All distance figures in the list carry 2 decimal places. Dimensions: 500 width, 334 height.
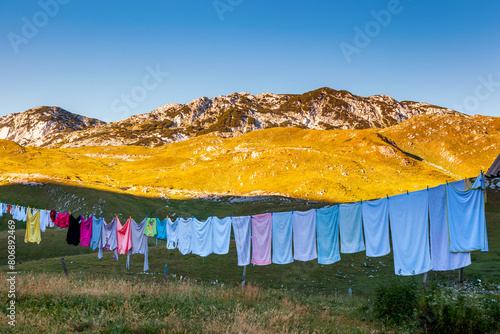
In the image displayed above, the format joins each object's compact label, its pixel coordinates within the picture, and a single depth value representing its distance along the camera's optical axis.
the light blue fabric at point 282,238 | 17.38
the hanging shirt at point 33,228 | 28.56
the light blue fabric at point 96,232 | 25.75
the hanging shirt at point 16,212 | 36.38
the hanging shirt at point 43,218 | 30.41
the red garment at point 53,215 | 30.52
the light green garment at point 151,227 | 26.90
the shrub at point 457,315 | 9.46
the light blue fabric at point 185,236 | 22.61
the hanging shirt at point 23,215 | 36.25
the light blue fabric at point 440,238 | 11.98
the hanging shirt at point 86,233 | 25.86
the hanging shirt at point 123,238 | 23.86
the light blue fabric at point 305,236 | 16.64
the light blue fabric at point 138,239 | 24.00
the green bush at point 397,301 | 11.35
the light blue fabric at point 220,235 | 20.19
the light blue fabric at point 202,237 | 21.12
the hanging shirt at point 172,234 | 24.66
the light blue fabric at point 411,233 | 12.56
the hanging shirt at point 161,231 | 27.44
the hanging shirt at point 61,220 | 30.83
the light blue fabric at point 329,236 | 15.97
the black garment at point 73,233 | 25.75
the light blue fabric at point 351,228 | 15.16
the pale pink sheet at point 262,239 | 17.92
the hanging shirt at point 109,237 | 25.12
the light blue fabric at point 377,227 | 14.12
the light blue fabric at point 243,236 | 18.56
